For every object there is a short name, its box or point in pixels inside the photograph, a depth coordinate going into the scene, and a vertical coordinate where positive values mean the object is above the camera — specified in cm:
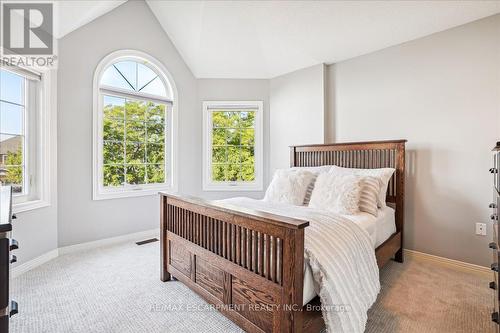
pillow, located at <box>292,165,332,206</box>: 275 -7
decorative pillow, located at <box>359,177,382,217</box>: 242 -28
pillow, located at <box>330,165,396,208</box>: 261 -7
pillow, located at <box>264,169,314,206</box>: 271 -22
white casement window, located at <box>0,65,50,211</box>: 249 +33
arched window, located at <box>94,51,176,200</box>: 333 +59
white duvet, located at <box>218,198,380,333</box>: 139 -61
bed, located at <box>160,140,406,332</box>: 134 -60
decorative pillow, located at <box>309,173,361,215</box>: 237 -26
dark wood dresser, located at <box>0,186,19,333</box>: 76 -32
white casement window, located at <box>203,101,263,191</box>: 433 +33
